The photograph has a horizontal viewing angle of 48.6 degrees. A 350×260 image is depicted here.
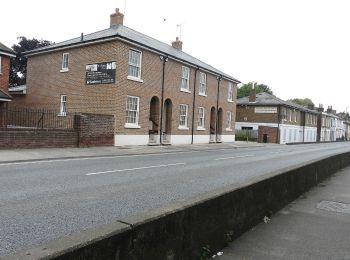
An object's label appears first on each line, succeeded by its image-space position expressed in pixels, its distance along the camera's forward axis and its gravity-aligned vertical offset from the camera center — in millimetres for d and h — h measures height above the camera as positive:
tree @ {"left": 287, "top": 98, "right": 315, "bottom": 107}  129750 +12461
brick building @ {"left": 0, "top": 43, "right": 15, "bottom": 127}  25516 +3985
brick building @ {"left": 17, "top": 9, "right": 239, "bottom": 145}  24938 +3367
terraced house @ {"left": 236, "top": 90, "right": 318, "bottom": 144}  50781 +2538
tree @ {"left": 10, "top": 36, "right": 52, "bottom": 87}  48500 +8516
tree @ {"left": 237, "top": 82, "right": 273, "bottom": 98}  96000 +11417
